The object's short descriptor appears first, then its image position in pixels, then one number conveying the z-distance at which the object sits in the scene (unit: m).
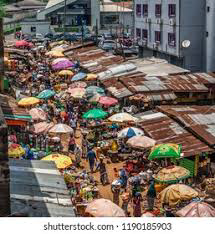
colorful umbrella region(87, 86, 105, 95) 31.48
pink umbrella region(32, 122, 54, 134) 24.05
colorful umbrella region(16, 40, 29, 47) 55.47
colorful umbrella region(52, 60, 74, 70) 42.77
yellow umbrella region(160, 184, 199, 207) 16.19
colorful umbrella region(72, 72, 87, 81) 36.53
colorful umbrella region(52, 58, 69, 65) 43.78
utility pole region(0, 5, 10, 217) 9.56
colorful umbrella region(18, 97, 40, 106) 27.80
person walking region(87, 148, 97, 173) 21.77
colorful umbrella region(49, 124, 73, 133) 23.73
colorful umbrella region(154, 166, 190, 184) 17.95
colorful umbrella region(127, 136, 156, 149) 21.09
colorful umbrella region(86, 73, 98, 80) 35.53
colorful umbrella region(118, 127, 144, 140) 22.62
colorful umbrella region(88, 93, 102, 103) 30.11
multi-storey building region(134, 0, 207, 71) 40.00
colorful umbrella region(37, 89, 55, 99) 31.86
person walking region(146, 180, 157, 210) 17.61
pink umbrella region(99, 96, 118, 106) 28.69
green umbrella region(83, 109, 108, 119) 26.03
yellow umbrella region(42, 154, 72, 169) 18.80
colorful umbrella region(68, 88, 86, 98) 31.81
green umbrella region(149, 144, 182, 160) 19.35
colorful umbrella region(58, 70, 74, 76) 40.09
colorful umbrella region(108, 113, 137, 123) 24.95
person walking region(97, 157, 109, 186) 20.50
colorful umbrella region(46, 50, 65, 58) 48.66
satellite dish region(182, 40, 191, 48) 39.81
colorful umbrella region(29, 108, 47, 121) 26.33
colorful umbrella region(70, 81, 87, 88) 34.66
